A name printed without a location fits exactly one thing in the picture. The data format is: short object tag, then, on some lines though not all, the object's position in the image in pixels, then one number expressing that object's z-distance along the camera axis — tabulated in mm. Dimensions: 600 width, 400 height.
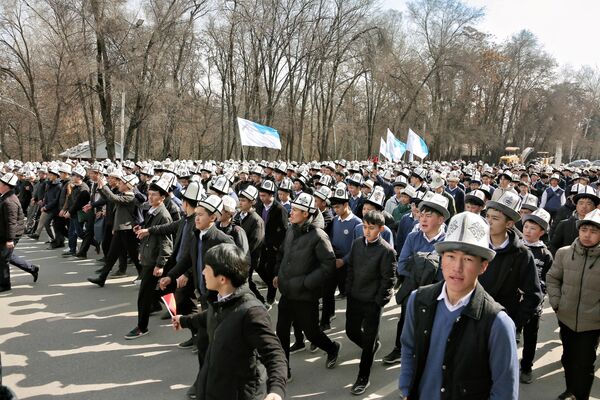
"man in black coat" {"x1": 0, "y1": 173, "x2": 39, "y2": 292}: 7586
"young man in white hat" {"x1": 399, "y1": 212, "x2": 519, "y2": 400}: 2193
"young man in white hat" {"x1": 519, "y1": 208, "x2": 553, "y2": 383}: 4965
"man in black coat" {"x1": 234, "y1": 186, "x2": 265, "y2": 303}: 6609
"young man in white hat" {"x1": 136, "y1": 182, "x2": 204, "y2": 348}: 5391
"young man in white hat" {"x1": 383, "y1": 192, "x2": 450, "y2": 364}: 4512
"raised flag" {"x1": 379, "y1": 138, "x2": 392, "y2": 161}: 21331
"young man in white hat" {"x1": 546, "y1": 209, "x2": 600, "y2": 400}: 4207
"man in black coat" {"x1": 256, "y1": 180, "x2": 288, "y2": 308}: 7688
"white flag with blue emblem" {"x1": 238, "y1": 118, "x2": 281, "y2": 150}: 16156
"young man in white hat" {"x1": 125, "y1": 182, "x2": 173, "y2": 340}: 5848
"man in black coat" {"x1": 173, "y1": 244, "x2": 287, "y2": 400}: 2730
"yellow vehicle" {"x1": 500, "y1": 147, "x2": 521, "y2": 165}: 47953
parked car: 50728
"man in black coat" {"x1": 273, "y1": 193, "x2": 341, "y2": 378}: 4711
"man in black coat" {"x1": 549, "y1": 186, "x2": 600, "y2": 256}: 6387
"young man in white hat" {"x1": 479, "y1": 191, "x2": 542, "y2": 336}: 3893
